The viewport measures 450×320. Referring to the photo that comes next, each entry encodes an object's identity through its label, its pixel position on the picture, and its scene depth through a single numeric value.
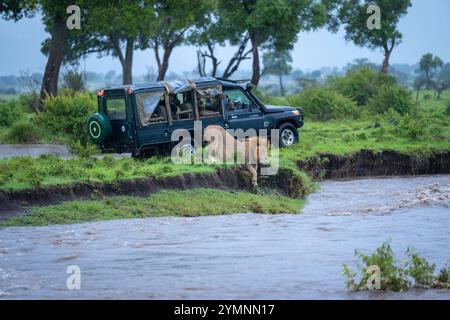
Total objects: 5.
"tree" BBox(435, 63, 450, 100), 65.91
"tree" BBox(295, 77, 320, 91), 55.59
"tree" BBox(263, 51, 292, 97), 82.62
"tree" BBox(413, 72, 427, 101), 63.47
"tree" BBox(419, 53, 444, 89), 66.38
